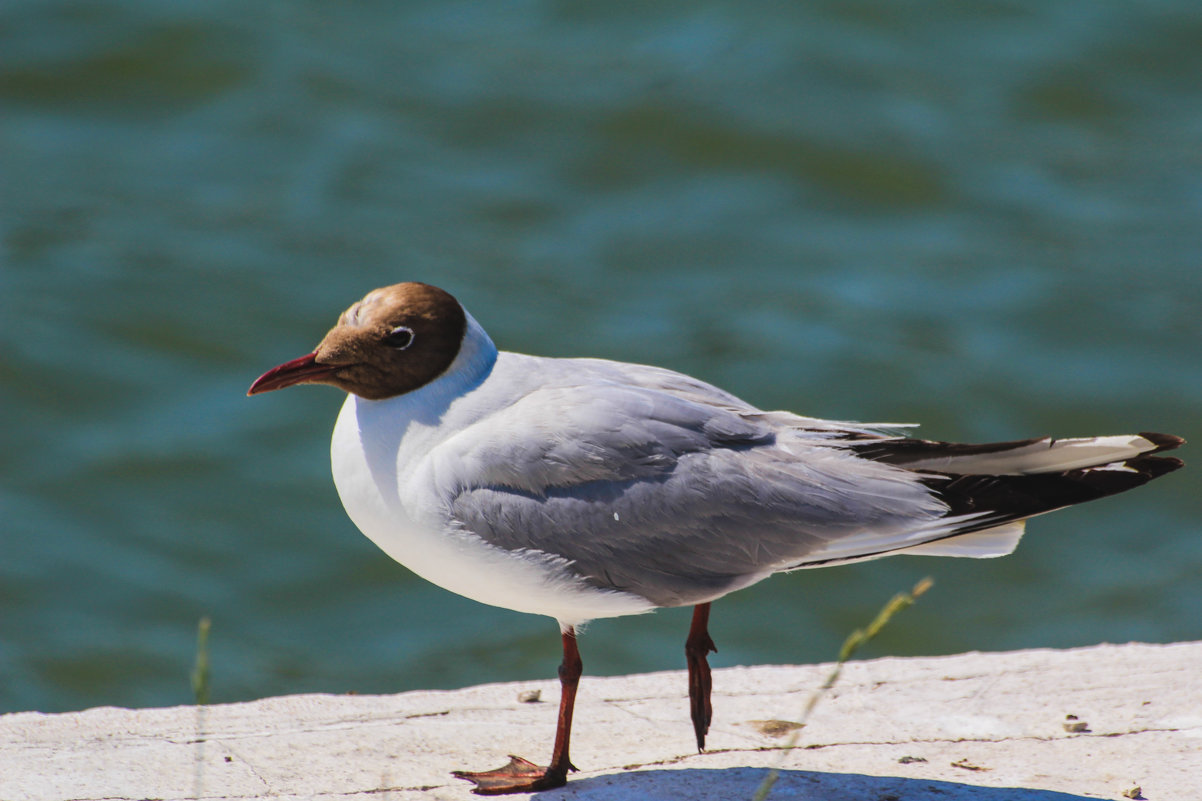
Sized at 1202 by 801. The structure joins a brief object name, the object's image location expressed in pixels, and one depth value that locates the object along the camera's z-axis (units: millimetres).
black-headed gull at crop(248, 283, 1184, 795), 7441
